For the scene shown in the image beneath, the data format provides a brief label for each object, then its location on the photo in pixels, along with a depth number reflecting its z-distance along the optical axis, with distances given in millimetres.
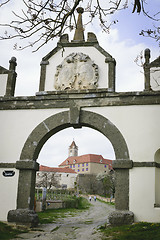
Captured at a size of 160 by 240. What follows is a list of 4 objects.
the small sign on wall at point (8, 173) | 8806
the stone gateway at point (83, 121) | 8016
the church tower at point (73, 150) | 87625
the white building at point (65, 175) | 60044
